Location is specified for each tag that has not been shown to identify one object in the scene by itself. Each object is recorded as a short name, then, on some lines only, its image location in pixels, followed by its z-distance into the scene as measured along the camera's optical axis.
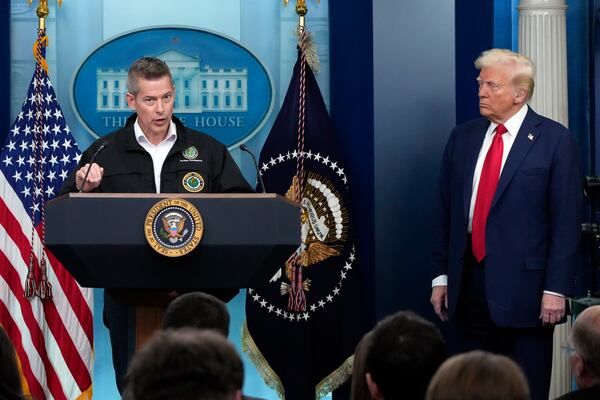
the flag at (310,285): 9.49
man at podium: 7.07
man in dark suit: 7.43
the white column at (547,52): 9.57
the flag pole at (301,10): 9.66
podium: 5.97
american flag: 9.18
